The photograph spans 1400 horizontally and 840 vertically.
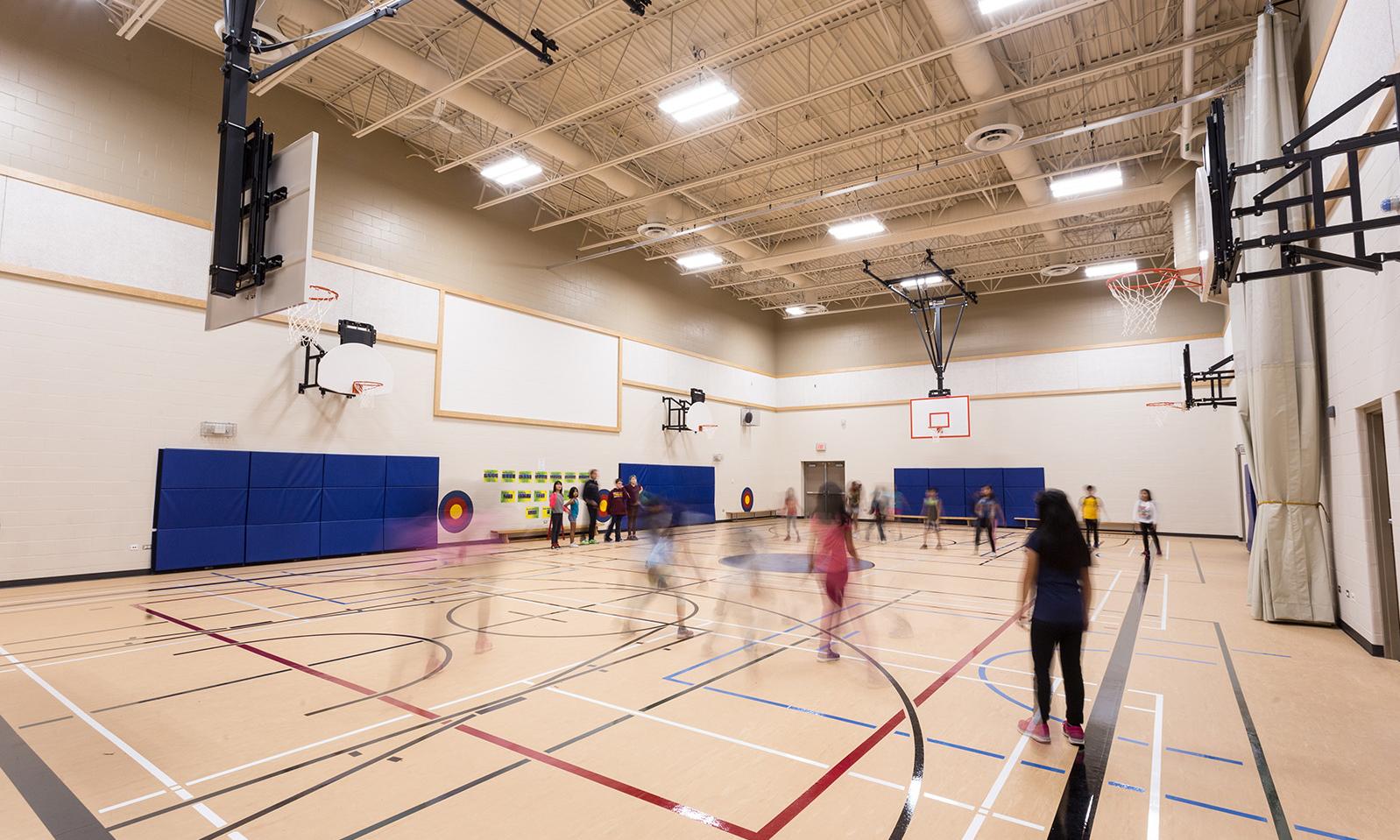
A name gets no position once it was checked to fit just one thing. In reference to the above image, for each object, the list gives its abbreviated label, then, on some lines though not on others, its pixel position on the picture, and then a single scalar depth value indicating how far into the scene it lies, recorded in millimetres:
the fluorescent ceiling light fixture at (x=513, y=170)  13180
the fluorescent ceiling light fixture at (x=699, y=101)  10469
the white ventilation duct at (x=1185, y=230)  11992
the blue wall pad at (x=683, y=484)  19906
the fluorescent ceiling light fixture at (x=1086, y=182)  13008
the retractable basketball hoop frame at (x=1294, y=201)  3752
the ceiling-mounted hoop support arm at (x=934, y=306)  20094
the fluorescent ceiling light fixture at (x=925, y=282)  19875
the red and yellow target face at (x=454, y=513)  14547
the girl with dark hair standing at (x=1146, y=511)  13414
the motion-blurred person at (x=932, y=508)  17031
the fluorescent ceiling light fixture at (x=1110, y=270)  18156
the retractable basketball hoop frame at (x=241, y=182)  6027
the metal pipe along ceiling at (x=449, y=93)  9742
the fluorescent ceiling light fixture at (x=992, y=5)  8211
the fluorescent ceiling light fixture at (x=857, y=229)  16047
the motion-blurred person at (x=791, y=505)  12352
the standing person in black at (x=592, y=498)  15586
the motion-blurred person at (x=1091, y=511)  14398
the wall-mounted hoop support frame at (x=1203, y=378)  13492
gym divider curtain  7266
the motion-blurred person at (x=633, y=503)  17516
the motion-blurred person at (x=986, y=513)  14812
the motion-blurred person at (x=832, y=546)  5910
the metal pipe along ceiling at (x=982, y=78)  9048
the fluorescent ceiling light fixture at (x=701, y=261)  18169
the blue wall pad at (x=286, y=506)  10906
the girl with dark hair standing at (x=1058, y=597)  3957
